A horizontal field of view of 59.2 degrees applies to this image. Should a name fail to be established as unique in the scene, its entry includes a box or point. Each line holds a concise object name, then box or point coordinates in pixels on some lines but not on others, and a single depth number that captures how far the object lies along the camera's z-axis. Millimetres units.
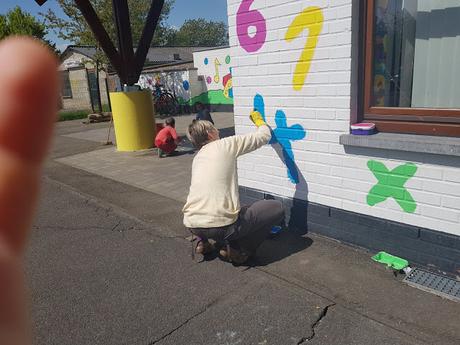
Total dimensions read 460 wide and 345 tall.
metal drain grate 3142
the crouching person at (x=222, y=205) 3709
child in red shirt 9152
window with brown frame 3352
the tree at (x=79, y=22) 18359
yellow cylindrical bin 9945
